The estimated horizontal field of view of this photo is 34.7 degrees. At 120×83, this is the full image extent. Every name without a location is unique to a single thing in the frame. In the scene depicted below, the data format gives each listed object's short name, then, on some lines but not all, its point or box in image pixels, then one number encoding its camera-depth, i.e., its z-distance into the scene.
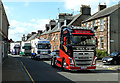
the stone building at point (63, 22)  44.03
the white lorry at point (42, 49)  28.59
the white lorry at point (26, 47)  46.97
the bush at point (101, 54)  29.59
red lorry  14.26
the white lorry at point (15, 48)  59.00
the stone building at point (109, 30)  29.97
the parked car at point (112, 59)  21.34
